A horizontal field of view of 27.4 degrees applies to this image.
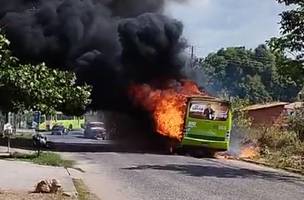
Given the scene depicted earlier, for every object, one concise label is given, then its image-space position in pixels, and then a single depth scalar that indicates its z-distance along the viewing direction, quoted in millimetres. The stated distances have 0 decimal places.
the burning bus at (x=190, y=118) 29062
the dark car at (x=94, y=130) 55503
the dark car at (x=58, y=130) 69800
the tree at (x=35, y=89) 12509
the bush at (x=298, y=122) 30769
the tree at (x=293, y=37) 20469
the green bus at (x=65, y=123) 86288
